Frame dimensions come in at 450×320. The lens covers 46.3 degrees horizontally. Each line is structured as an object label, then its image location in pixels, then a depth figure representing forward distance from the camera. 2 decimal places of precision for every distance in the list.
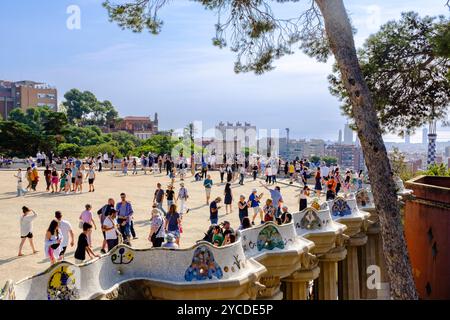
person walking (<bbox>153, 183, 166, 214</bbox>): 17.69
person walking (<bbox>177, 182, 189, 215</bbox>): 18.34
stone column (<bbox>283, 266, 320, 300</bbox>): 15.57
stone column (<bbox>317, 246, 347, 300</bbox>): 18.66
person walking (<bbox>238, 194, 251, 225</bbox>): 16.64
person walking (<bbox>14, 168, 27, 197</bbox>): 22.63
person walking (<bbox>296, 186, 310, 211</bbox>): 18.70
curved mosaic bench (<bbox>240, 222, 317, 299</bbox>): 12.80
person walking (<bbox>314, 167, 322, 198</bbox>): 26.28
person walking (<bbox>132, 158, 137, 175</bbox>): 34.12
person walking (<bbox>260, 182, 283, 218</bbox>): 17.97
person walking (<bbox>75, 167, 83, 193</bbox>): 24.03
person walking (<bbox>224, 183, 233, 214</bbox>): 19.83
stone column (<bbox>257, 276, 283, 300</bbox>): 13.40
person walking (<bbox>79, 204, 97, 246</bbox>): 13.44
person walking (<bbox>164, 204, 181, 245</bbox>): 13.33
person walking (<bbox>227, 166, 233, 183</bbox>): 25.85
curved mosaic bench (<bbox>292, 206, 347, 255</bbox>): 16.30
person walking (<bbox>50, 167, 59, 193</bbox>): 23.79
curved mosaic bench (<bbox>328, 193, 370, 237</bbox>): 19.58
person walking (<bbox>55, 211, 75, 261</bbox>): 11.95
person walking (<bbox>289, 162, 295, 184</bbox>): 31.60
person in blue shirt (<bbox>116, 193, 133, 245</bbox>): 14.26
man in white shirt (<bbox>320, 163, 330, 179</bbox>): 28.77
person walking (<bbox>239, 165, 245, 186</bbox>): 28.88
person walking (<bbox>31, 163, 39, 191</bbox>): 24.19
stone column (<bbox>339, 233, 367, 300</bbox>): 21.45
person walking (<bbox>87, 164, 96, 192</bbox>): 24.08
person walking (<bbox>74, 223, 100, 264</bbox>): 10.70
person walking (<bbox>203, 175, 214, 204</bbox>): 21.78
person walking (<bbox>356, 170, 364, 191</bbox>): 28.11
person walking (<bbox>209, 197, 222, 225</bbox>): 15.79
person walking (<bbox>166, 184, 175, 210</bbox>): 18.56
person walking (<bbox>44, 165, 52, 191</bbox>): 24.22
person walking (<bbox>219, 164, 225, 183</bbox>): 29.60
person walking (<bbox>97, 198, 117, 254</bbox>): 13.15
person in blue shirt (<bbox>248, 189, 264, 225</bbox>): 17.95
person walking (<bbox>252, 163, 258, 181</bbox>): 31.86
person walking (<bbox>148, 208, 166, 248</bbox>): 12.50
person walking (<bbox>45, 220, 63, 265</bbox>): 11.41
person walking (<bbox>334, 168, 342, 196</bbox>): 26.81
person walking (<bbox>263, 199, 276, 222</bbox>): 15.00
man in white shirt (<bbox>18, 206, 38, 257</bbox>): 12.95
